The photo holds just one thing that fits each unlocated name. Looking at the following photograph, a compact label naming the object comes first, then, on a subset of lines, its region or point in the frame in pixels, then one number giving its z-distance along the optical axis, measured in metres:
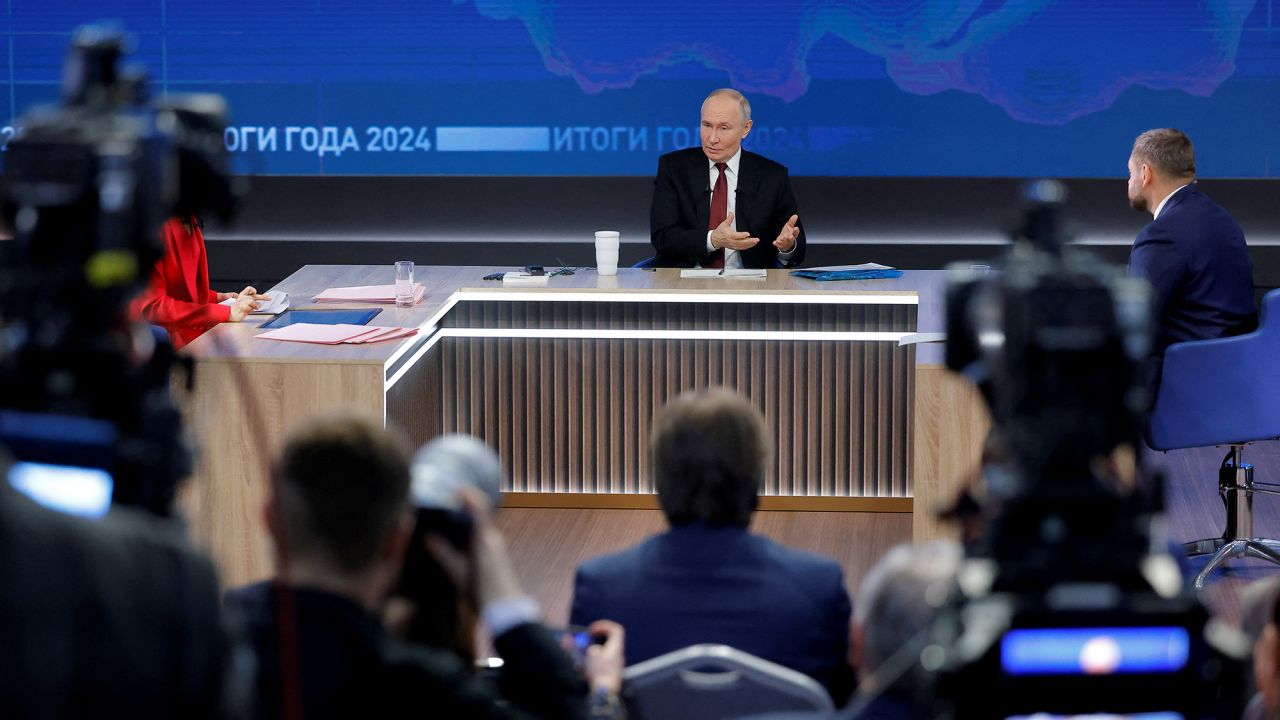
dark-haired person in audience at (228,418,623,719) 2.97
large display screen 12.78
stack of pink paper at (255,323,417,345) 8.20
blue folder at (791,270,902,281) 9.90
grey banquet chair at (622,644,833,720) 3.80
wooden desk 9.75
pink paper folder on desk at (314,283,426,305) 9.43
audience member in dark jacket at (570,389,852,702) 4.38
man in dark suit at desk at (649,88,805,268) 10.75
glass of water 9.25
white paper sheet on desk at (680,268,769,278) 10.05
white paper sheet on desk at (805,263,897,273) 10.09
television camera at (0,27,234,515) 2.61
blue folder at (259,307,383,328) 8.77
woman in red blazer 8.50
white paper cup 10.10
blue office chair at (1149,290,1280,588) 7.98
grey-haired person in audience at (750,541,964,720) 3.17
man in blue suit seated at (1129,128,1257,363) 8.33
